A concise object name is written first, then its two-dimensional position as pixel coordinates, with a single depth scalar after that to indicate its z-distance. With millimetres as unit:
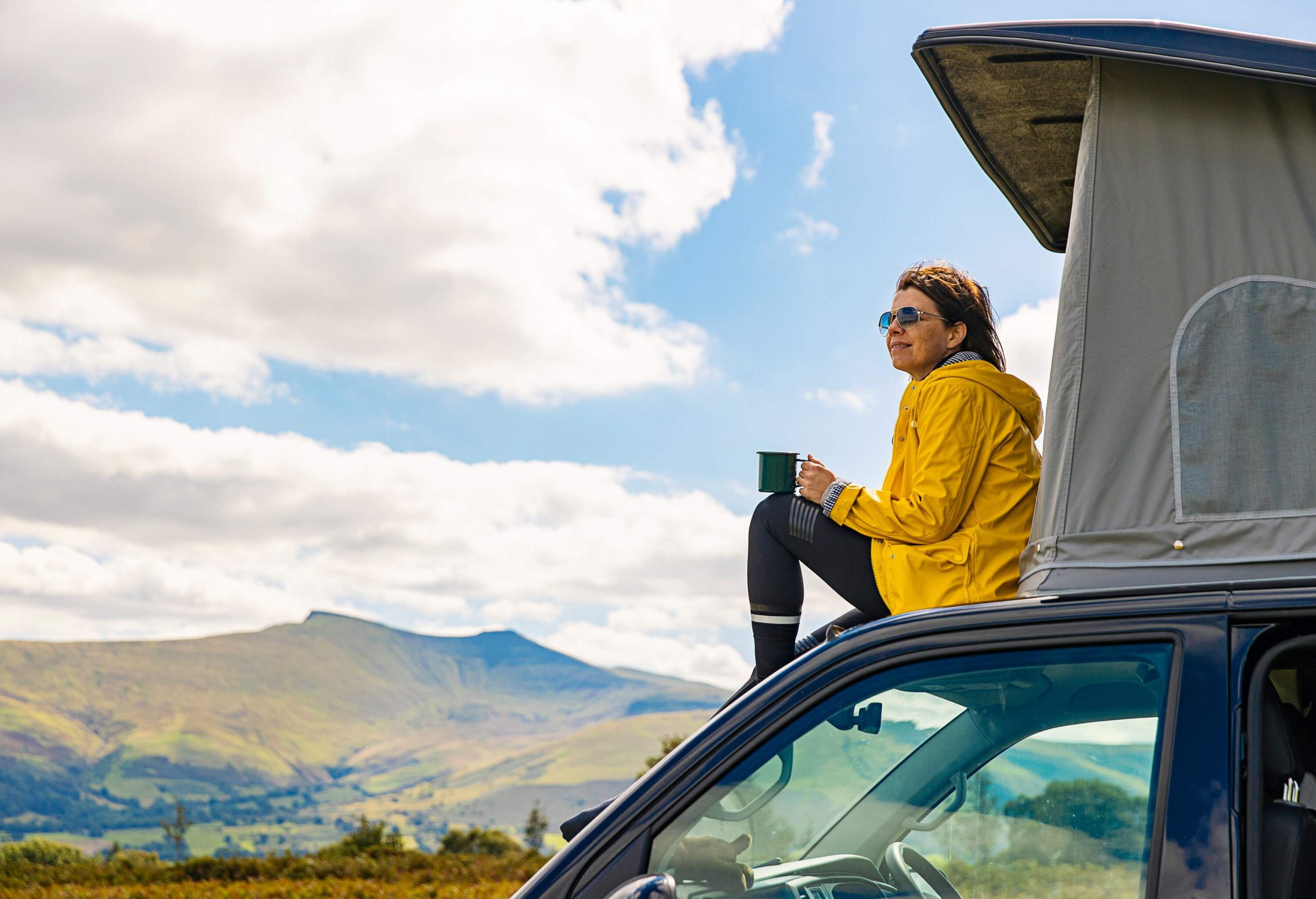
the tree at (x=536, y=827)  45875
